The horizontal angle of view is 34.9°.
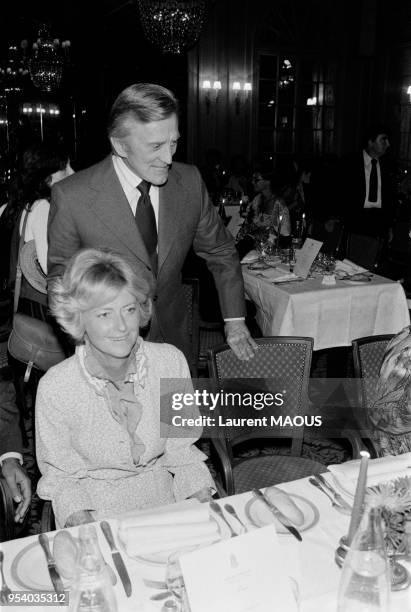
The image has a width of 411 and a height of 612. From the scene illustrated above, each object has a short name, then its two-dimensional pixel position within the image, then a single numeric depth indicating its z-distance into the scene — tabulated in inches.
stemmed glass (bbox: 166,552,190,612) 50.6
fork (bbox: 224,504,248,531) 62.5
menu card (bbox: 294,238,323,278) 163.2
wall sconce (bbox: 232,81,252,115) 414.3
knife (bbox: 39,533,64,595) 53.1
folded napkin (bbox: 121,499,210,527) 59.1
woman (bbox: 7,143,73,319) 130.0
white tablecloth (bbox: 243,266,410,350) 155.4
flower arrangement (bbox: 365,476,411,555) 53.2
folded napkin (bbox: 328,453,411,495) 69.1
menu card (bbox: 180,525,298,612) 44.3
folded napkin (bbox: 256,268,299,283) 165.0
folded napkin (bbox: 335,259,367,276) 171.3
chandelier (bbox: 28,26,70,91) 446.3
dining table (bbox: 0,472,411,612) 51.6
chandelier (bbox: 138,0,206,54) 286.7
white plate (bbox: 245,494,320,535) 62.7
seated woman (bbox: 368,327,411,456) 77.8
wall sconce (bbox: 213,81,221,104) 410.0
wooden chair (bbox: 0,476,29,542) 69.9
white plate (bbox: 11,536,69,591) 53.6
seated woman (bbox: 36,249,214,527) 75.8
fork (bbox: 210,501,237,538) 62.9
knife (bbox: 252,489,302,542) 61.6
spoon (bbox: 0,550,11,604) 51.8
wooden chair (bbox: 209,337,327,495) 101.3
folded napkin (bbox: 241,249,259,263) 187.6
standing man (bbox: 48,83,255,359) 92.7
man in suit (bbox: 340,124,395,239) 263.7
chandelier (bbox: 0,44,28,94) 531.8
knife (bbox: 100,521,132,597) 54.2
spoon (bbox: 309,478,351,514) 65.7
